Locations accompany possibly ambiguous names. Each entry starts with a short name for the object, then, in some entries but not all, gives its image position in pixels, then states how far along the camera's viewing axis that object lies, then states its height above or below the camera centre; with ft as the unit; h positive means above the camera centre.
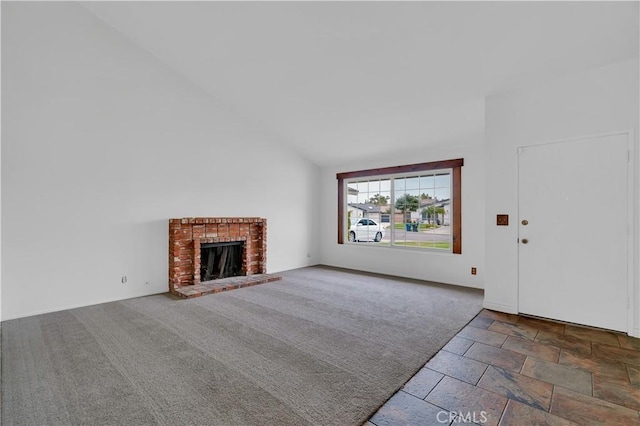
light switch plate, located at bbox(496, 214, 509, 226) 11.78 -0.22
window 16.99 +0.52
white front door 9.68 -0.57
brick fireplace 14.78 -1.61
